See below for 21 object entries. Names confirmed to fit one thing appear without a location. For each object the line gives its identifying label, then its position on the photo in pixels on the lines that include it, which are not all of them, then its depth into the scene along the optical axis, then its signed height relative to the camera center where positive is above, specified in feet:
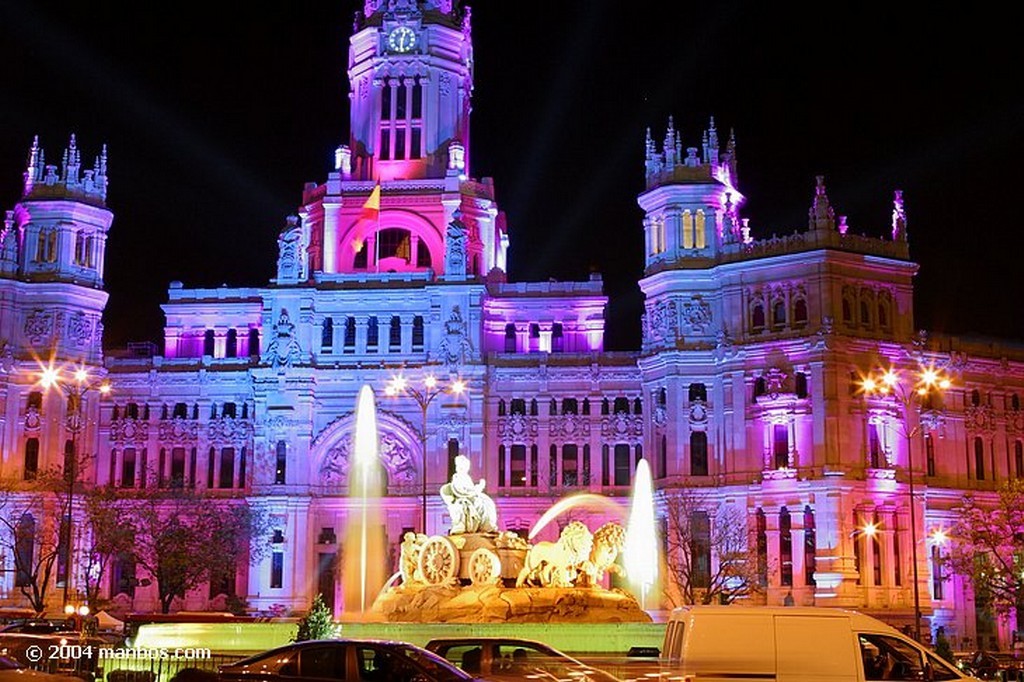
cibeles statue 184.34 +4.50
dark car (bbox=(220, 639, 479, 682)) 82.58 -7.43
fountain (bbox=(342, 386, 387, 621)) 294.46 +4.02
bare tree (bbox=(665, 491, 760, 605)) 260.21 -2.17
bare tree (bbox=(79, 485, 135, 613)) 265.75 +0.83
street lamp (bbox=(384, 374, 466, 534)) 287.28 +31.14
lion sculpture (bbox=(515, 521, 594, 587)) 176.76 -2.57
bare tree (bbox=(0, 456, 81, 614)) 284.20 +4.31
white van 82.69 -6.43
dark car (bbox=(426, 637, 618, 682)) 96.63 -8.55
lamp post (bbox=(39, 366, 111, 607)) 288.51 +32.83
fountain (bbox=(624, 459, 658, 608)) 274.36 +0.15
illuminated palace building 269.64 +33.59
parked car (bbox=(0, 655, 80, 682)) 83.76 -8.25
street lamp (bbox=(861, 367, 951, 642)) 264.31 +29.20
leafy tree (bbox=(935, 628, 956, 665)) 146.82 -11.58
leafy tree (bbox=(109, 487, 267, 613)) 273.75 +0.71
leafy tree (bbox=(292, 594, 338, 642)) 151.23 -9.51
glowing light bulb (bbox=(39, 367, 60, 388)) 232.73 +31.20
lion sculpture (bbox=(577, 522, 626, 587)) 178.29 -1.71
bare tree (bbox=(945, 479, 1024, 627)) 237.04 -1.23
